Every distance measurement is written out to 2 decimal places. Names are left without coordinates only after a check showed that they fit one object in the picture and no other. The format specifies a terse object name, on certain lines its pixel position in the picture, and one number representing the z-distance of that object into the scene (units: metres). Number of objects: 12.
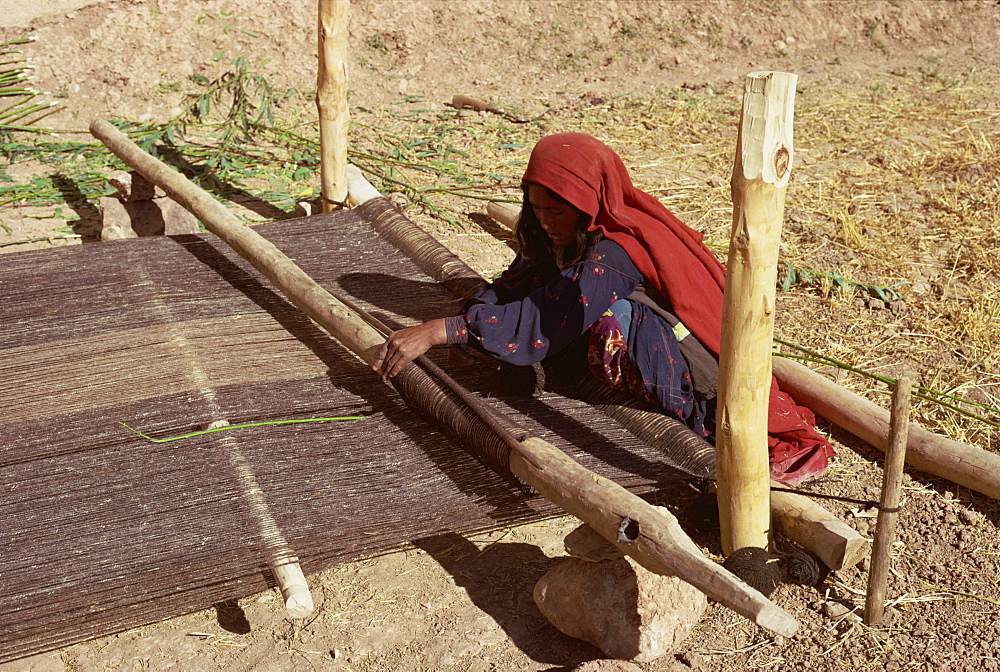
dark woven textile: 2.37
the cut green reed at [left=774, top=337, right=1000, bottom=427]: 3.24
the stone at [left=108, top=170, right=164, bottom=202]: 4.93
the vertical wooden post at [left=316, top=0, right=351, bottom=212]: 4.37
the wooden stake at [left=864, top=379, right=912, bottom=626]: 2.28
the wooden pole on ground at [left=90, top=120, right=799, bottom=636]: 1.94
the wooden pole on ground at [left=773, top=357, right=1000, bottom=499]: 2.92
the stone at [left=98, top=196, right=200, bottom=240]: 4.93
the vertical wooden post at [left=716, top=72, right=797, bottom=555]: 2.11
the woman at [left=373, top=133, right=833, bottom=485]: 2.87
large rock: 2.37
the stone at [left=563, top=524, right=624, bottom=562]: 2.44
